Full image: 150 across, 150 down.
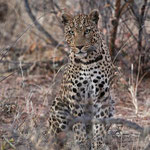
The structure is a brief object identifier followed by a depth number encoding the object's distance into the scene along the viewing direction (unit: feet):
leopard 42.16
